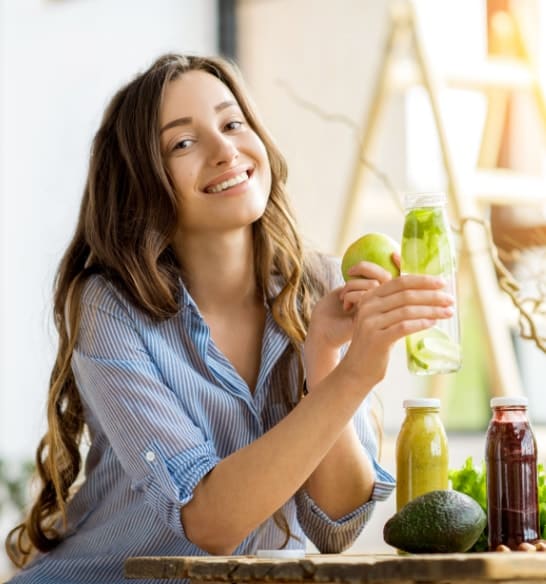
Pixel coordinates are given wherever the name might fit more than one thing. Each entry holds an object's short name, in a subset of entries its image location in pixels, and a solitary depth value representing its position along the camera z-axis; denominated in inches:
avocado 84.9
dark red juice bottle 88.6
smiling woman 95.8
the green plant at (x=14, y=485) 192.7
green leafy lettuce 91.7
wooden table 77.2
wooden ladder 132.1
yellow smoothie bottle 93.6
